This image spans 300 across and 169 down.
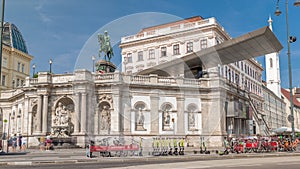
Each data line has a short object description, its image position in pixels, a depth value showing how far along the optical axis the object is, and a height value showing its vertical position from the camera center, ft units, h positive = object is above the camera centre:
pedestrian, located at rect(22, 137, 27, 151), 124.41 -11.24
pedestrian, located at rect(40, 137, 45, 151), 110.47 -10.49
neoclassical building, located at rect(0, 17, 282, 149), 123.95 +4.16
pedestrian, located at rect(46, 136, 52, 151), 108.47 -9.95
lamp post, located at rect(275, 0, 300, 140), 97.85 +22.28
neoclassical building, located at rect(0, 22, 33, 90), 263.70 +48.70
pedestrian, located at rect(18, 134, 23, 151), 118.79 -10.63
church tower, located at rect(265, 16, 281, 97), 406.00 +51.11
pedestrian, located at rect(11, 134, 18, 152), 117.10 -10.90
